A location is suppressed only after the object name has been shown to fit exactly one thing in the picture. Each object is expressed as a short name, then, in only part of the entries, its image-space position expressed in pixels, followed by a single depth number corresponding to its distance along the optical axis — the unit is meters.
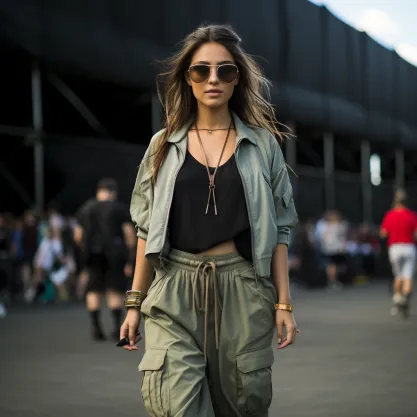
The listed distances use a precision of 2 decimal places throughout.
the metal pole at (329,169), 30.67
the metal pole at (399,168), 38.38
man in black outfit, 11.81
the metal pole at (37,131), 19.56
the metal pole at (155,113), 23.03
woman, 3.70
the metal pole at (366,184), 33.66
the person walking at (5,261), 18.12
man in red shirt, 14.62
